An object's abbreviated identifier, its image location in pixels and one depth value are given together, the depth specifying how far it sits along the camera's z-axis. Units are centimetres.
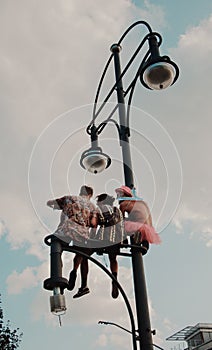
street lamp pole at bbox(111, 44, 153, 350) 440
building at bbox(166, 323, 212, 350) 4741
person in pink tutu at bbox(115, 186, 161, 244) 521
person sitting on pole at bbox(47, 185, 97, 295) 491
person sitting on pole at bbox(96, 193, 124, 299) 503
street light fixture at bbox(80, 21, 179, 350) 451
